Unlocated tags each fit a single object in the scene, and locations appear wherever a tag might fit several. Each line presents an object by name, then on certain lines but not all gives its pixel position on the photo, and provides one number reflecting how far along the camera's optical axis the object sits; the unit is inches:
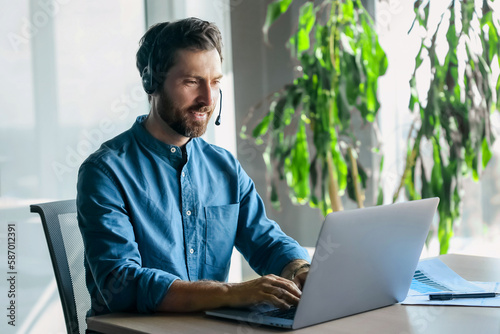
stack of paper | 49.2
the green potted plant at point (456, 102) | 100.9
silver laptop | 41.2
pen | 50.0
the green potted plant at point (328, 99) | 108.2
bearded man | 55.2
